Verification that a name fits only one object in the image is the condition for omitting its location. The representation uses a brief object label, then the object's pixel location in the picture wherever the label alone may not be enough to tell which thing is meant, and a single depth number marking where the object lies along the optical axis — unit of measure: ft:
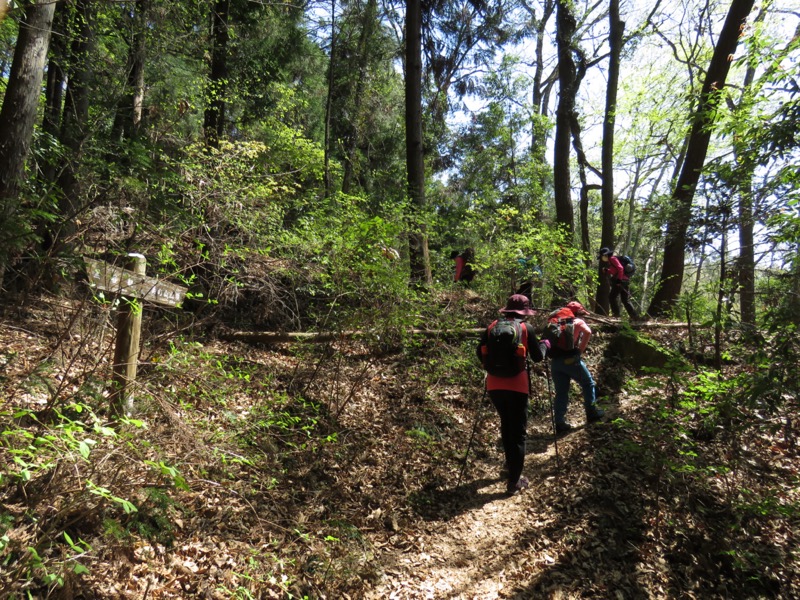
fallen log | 22.72
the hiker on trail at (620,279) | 30.22
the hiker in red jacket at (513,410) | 15.89
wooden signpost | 11.75
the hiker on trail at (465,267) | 33.17
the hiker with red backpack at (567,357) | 19.15
